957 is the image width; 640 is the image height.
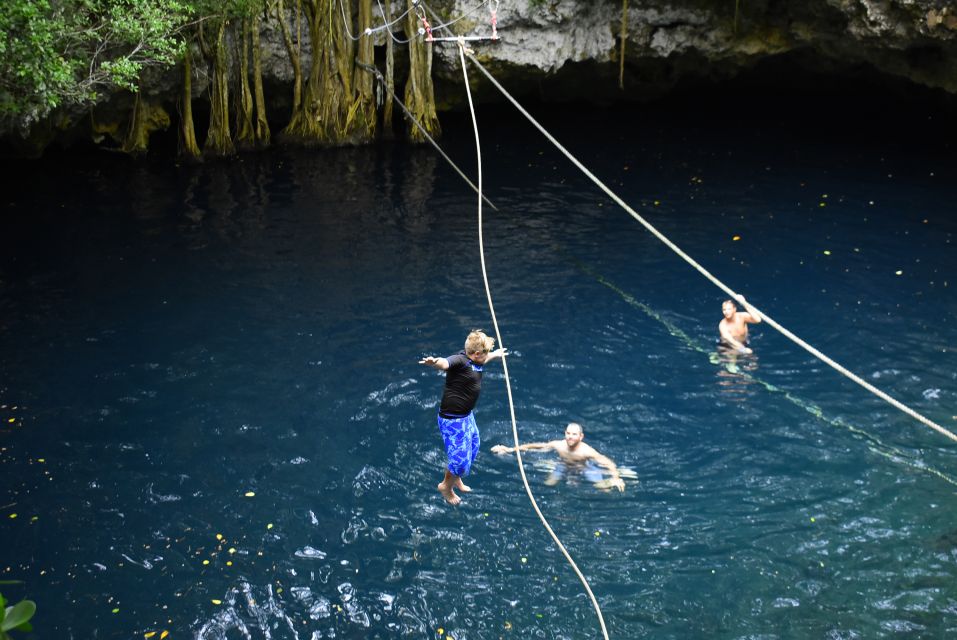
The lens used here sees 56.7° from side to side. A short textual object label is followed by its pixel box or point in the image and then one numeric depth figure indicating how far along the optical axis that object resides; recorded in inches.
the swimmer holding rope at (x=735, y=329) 404.2
